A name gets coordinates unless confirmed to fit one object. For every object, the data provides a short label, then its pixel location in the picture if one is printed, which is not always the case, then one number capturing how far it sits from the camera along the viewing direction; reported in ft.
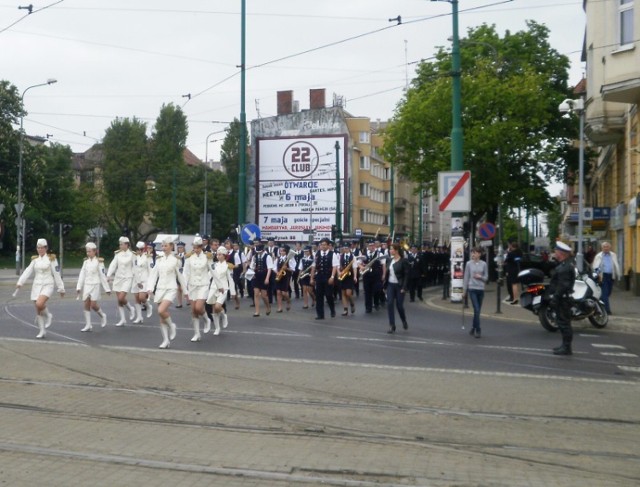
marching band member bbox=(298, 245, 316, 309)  83.82
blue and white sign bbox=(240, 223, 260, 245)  108.06
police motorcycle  62.44
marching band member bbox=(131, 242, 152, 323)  65.00
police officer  48.01
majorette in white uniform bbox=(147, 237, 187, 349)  51.16
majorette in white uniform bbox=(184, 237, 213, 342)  54.34
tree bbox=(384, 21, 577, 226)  135.13
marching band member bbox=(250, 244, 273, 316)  73.05
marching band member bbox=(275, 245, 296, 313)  78.40
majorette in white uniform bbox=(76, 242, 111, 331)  59.77
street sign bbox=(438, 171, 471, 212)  80.18
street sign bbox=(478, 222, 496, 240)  129.39
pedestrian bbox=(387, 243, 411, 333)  58.90
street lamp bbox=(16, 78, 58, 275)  153.79
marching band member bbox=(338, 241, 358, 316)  75.10
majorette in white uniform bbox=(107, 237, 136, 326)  64.49
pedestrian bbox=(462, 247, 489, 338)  58.03
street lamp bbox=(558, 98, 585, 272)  93.90
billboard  167.63
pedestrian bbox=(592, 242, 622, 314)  75.15
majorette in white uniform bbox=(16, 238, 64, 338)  55.77
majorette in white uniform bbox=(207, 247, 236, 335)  57.62
